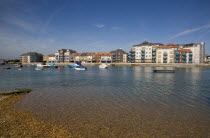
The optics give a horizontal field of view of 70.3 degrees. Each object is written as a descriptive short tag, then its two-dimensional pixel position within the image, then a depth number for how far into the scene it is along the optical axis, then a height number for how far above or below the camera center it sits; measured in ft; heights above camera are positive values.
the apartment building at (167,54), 453.17 +23.26
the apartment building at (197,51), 507.71 +36.08
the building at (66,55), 638.12 +29.28
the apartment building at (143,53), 480.23 +29.77
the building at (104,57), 581.12 +18.10
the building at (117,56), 570.46 +21.71
